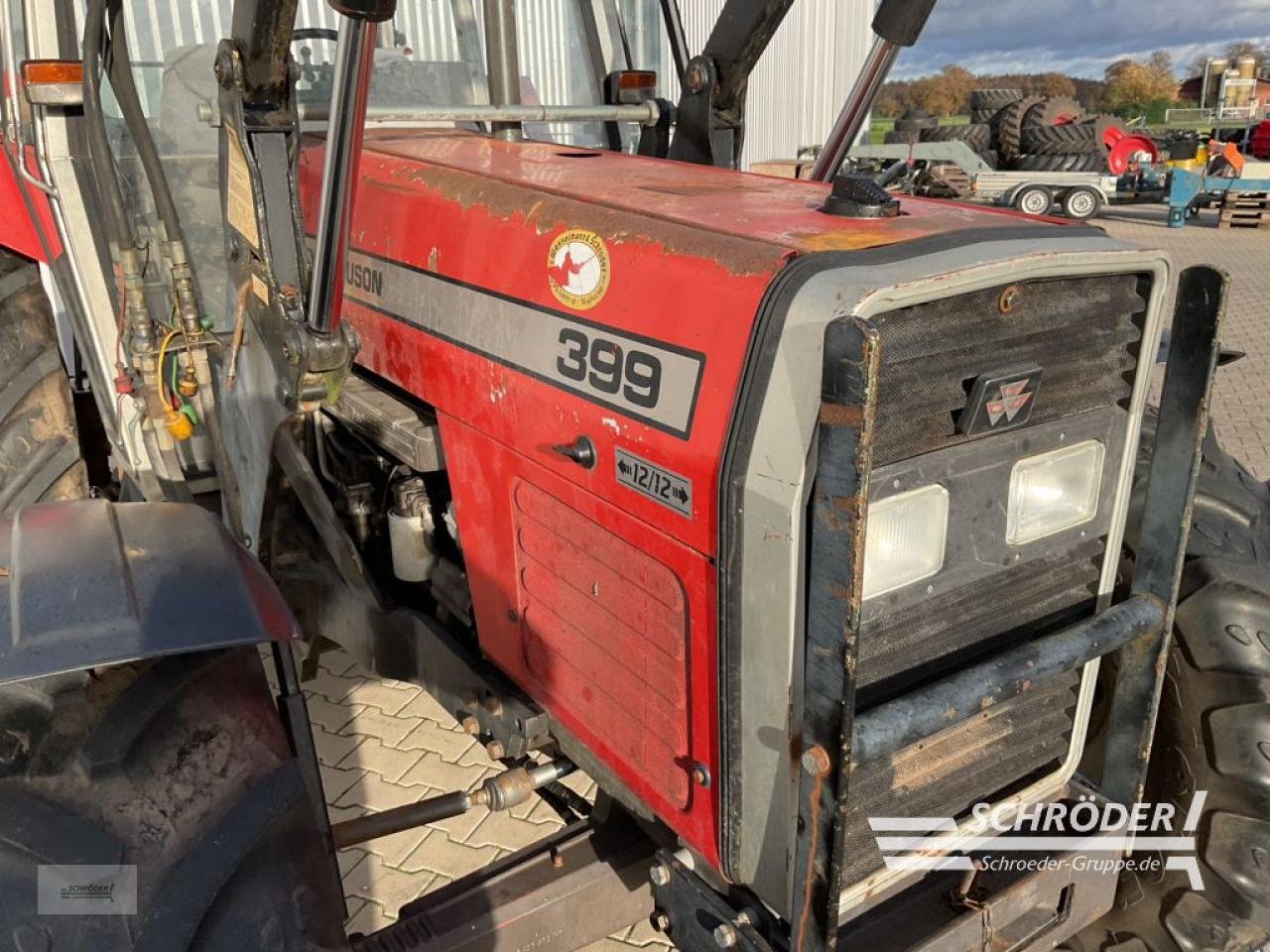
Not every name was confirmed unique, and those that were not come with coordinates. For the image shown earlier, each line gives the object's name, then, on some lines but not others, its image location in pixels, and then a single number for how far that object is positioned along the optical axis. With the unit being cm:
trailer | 1334
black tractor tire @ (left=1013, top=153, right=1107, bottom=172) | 1418
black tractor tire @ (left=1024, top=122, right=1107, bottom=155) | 1505
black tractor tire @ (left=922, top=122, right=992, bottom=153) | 1670
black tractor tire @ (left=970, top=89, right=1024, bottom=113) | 1830
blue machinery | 1361
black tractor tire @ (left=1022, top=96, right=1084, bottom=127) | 1616
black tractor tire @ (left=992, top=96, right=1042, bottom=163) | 1628
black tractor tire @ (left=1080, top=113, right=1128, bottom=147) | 1525
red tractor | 129
